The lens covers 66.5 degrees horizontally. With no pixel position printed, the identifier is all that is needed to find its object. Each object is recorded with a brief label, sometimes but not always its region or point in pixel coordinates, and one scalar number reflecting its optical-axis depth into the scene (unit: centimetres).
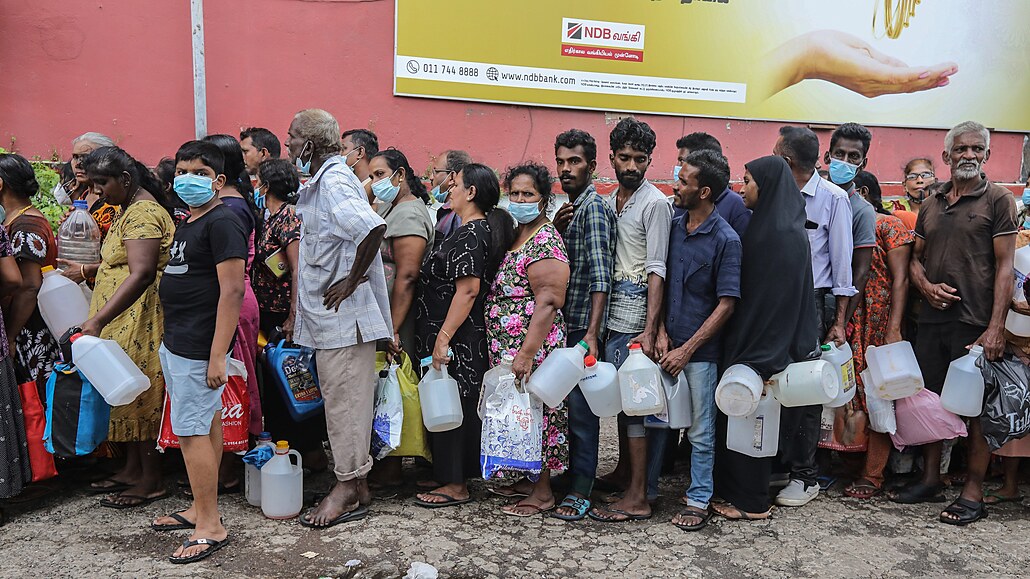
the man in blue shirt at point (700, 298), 386
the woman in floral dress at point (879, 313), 447
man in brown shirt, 415
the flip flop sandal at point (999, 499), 440
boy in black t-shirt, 343
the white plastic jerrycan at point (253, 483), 406
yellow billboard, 753
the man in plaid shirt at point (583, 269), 401
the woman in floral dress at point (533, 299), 390
